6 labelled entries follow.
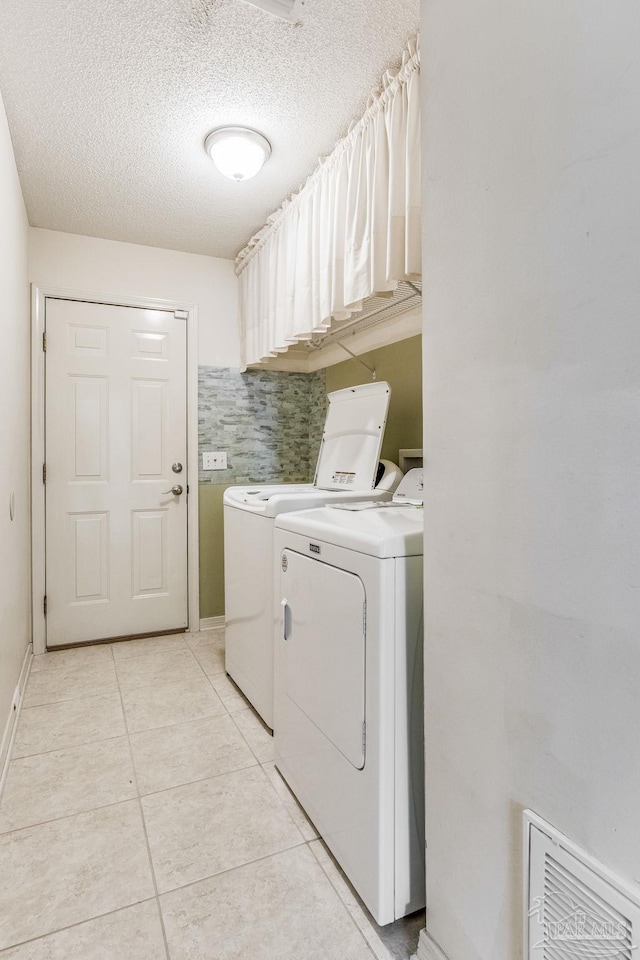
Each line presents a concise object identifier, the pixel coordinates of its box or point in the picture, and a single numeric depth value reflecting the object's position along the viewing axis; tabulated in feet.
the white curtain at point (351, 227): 5.54
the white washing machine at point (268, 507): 6.58
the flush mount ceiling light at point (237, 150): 6.57
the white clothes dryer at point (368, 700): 3.77
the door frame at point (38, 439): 9.34
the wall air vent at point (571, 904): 2.21
